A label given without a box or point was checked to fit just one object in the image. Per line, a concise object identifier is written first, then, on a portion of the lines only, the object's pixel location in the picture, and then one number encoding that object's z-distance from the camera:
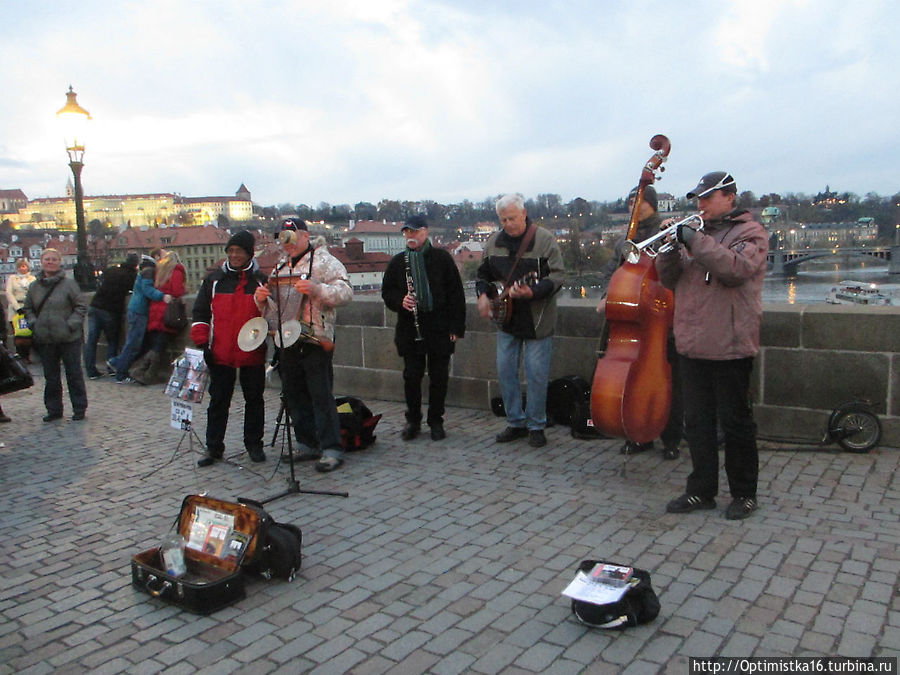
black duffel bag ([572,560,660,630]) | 3.32
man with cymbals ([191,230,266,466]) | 6.32
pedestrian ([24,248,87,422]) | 8.28
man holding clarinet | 6.70
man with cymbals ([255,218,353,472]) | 5.98
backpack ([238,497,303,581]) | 3.98
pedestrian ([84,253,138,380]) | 11.31
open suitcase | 3.70
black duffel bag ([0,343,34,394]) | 7.26
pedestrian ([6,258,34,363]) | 12.50
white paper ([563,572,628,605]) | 3.35
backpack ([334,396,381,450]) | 6.48
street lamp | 12.98
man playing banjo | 6.26
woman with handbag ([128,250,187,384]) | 10.52
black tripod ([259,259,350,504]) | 5.32
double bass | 4.95
